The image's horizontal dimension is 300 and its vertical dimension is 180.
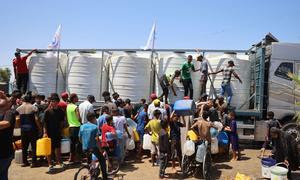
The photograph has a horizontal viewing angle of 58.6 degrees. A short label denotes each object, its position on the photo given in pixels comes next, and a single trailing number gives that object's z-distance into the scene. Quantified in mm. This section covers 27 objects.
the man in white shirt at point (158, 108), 7069
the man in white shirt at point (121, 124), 6633
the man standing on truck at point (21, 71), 9328
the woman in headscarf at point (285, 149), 5579
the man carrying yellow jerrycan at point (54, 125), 6596
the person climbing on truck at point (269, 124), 7441
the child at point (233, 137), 7447
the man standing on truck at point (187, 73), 8617
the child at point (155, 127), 6523
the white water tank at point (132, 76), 9040
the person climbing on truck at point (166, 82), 8709
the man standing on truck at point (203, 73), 8623
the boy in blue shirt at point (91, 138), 5344
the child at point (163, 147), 6103
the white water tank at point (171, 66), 8930
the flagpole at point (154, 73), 9132
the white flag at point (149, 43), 9407
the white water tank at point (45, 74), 9518
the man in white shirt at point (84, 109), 6988
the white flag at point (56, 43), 10331
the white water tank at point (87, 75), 9260
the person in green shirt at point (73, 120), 6829
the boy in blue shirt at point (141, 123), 7490
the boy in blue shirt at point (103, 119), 6580
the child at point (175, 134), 6663
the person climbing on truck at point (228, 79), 8446
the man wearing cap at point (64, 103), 6961
